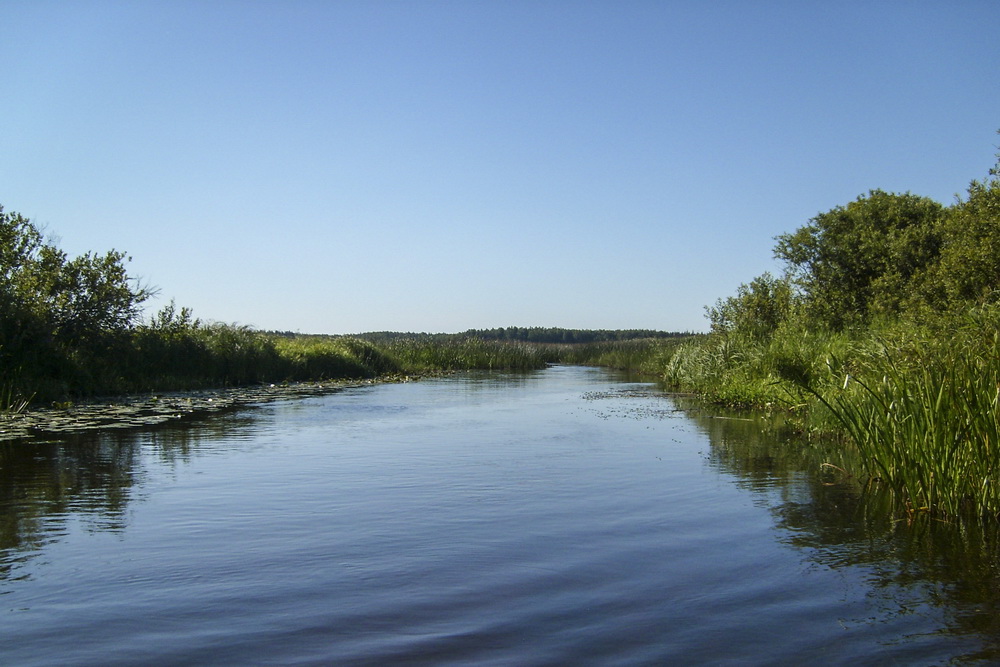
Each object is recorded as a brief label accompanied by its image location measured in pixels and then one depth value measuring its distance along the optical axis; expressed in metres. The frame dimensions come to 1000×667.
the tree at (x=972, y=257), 16.69
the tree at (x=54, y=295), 20.66
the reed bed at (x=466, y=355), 50.78
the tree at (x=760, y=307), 31.89
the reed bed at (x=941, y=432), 7.33
